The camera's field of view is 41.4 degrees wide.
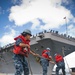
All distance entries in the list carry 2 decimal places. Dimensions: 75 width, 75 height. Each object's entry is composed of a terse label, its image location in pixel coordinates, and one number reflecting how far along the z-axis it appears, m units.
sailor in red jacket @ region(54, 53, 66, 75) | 6.96
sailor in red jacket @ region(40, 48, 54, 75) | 5.64
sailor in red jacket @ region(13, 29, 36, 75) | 2.98
